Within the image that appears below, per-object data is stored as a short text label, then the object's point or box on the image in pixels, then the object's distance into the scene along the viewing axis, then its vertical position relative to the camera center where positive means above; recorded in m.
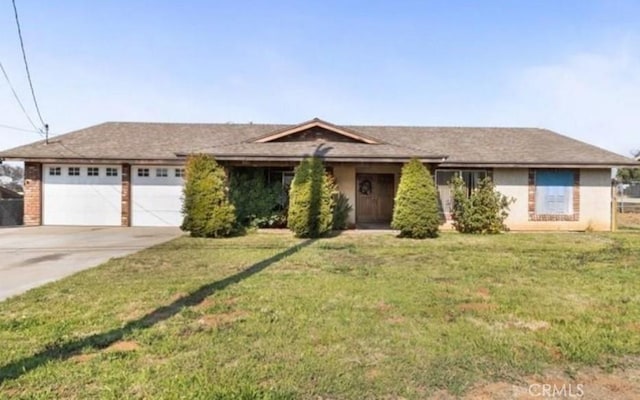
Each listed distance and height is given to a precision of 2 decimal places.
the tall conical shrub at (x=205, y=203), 12.91 -0.23
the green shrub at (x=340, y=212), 14.83 -0.52
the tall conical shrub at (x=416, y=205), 13.11 -0.23
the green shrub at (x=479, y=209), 14.87 -0.36
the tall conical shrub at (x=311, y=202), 13.02 -0.17
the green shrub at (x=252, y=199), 14.64 -0.11
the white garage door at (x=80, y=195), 16.58 -0.05
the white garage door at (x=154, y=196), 16.86 -0.06
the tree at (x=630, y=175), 42.72 +2.52
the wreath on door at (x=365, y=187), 18.47 +0.43
